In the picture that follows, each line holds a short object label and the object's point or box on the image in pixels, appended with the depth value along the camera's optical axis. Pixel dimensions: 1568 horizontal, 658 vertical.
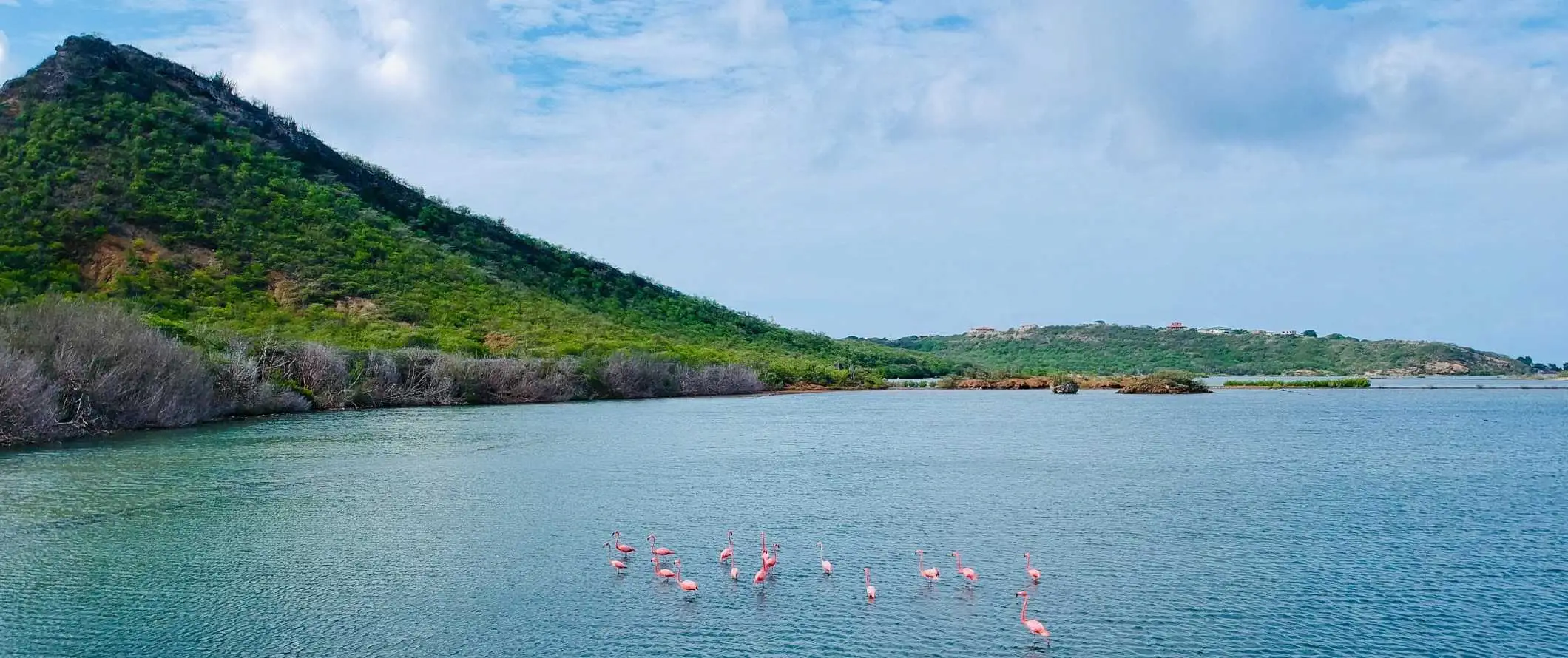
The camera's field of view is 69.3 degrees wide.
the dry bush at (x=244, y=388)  49.41
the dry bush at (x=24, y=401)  34.53
